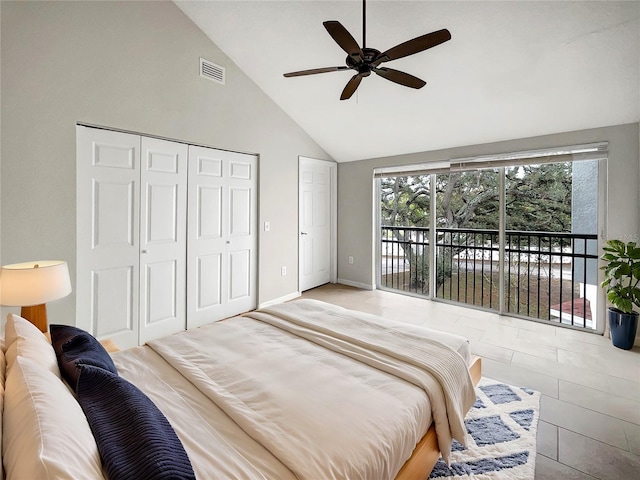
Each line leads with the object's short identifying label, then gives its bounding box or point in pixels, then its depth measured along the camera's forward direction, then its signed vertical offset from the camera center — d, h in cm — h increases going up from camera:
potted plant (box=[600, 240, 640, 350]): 273 -52
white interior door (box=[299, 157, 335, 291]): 474 +17
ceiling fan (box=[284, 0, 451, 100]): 172 +106
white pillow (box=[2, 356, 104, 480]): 60 -45
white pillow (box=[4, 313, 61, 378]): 112 -44
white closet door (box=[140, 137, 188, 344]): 294 -7
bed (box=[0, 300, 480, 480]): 79 -64
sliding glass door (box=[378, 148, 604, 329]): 344 -5
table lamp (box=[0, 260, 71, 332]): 171 -32
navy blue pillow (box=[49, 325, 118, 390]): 112 -48
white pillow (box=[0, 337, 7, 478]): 85 -47
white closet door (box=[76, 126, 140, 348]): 256 -3
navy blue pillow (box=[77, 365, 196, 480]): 71 -53
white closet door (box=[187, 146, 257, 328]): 334 -4
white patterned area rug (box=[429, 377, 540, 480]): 153 -115
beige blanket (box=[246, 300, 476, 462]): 138 -62
